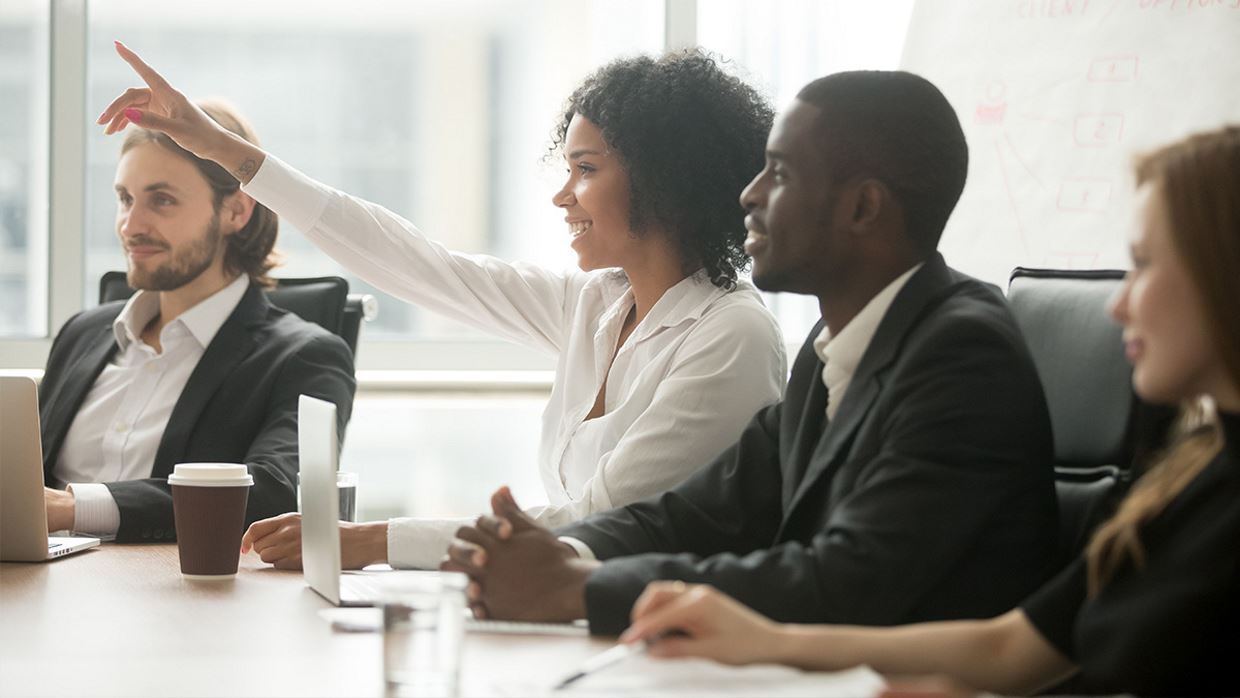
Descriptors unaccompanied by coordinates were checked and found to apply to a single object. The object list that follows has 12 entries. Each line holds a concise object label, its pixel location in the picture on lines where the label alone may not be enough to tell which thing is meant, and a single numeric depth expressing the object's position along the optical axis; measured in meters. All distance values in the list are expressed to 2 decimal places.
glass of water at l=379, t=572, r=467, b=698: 3.10
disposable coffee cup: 3.63
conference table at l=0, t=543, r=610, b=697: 3.12
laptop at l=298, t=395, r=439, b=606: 3.43
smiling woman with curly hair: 3.86
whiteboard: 4.47
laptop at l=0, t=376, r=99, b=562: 3.70
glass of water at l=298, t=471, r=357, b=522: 3.83
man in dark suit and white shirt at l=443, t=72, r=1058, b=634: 3.29
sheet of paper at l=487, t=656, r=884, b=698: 3.02
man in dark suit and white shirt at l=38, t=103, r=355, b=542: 4.26
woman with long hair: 3.02
